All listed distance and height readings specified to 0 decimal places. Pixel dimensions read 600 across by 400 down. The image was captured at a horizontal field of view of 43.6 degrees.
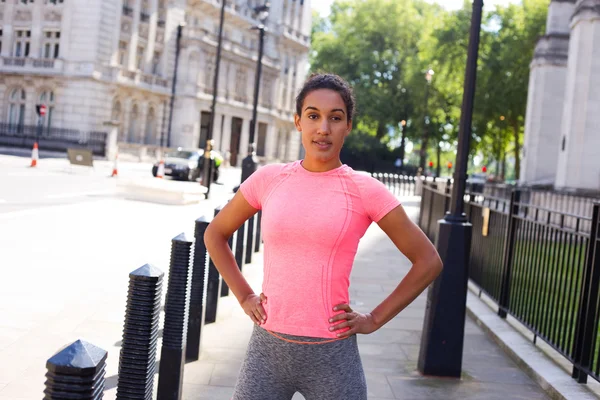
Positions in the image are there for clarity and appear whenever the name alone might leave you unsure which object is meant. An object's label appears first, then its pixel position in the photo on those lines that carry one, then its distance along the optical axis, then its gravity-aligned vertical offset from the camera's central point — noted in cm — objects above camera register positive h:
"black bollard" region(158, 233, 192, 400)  458 -105
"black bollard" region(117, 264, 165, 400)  336 -79
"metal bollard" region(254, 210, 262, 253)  1352 -113
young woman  266 -28
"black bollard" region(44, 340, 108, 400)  207 -60
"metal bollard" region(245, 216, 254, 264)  1184 -103
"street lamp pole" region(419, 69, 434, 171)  5106 +301
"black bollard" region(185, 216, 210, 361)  600 -108
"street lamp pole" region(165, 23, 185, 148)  5252 +630
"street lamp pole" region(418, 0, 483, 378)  609 -90
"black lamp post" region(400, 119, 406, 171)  6260 +334
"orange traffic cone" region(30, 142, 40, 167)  2898 -16
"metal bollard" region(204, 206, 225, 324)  723 -121
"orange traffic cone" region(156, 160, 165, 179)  2981 -14
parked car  3119 +6
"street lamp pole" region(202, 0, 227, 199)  2306 +20
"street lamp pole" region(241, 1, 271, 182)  1648 +136
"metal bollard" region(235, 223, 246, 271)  967 -92
